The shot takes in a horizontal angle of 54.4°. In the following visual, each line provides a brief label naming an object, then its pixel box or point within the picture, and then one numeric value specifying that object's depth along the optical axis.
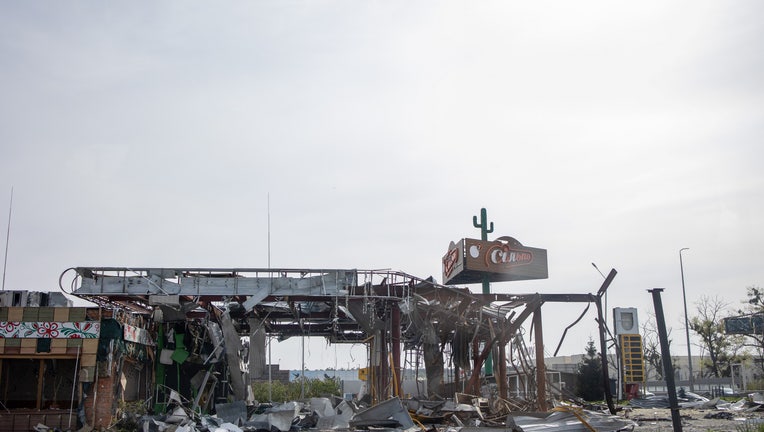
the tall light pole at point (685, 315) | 47.21
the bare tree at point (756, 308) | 57.92
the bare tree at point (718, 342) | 62.31
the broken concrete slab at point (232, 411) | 22.59
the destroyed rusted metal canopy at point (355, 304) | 23.72
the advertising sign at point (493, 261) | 32.50
